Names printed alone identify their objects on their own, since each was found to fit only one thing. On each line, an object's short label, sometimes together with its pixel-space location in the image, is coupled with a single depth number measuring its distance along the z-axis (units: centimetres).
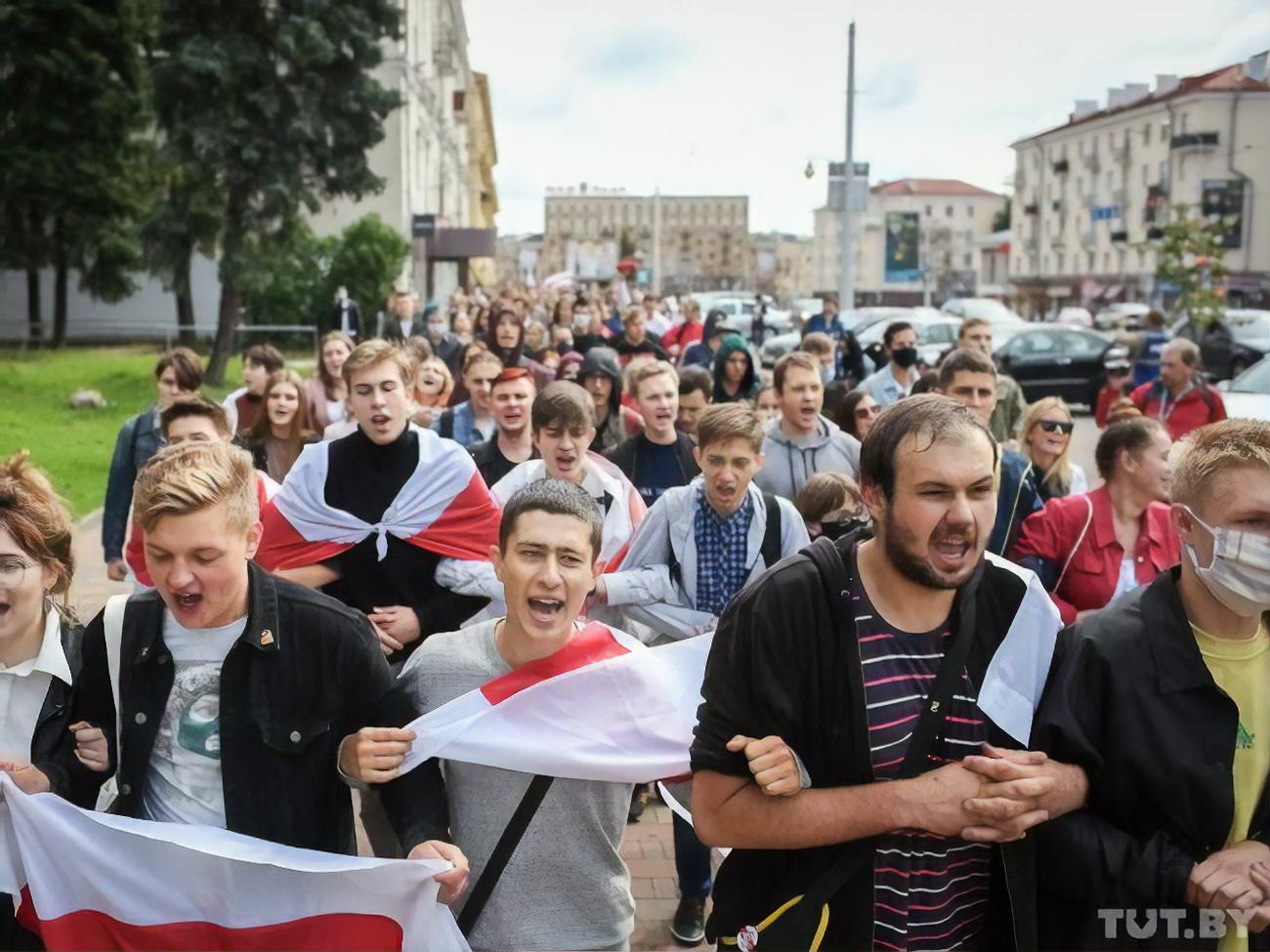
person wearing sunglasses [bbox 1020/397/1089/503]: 718
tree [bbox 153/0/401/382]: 2614
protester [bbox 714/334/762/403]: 1049
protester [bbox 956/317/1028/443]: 916
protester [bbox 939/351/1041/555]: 621
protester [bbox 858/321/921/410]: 1045
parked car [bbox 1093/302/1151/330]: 5026
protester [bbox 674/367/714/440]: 852
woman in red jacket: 540
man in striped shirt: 268
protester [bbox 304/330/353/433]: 976
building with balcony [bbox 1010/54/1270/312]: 7725
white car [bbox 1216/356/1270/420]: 1489
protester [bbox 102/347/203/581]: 724
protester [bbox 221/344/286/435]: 851
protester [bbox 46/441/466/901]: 305
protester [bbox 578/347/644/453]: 903
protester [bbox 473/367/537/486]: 689
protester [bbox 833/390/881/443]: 852
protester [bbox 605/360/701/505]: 722
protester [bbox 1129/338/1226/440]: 1052
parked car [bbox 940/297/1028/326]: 3781
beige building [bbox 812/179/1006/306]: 12681
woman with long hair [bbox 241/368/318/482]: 764
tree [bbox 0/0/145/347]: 2830
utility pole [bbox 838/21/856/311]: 2744
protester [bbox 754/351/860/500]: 724
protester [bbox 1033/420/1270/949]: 280
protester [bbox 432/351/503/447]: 823
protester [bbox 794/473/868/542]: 581
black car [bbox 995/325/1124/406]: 2600
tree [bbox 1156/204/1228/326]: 4184
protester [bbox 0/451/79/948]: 342
